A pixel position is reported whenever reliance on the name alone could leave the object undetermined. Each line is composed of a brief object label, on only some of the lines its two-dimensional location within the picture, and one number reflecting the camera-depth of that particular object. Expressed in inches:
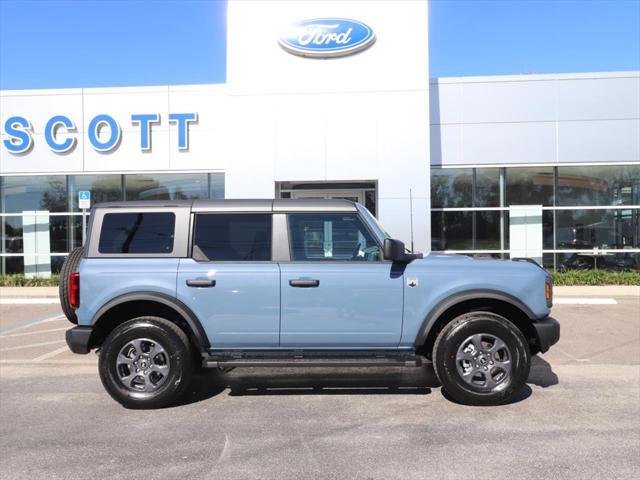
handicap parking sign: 544.7
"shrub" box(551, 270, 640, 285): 580.4
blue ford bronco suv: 197.0
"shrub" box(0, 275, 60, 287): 628.4
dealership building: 534.6
